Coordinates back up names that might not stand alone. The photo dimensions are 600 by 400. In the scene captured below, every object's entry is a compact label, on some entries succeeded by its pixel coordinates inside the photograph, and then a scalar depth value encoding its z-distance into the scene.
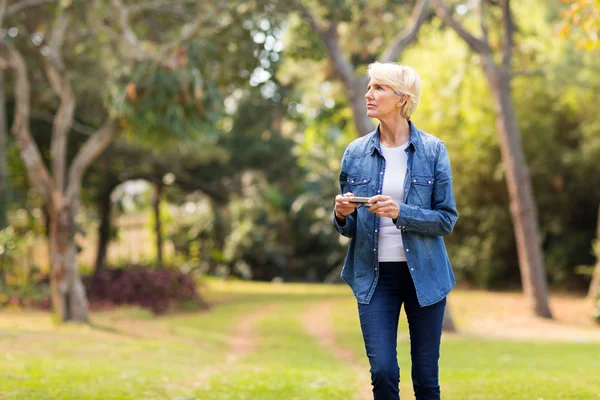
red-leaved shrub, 19.06
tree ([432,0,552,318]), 18.23
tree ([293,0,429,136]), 14.91
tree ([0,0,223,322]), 13.89
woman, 3.77
